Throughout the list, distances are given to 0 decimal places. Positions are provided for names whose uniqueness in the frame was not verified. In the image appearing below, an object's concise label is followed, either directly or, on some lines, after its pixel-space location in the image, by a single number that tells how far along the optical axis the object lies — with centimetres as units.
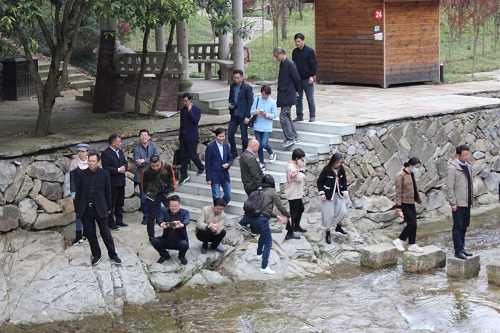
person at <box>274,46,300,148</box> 1544
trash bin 2086
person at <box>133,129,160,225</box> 1445
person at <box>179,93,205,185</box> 1514
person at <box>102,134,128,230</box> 1393
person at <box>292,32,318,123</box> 1598
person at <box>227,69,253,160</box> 1525
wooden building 2223
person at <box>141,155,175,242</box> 1353
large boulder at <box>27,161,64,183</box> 1400
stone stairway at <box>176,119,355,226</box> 1495
